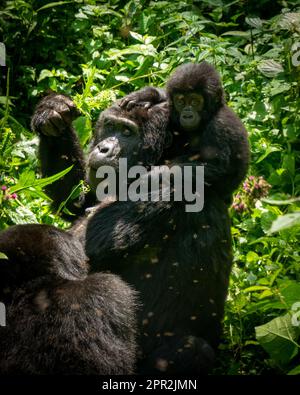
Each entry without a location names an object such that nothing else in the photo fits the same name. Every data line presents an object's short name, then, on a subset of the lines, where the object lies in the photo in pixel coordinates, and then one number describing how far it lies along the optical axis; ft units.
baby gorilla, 27.54
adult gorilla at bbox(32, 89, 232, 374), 27.52
